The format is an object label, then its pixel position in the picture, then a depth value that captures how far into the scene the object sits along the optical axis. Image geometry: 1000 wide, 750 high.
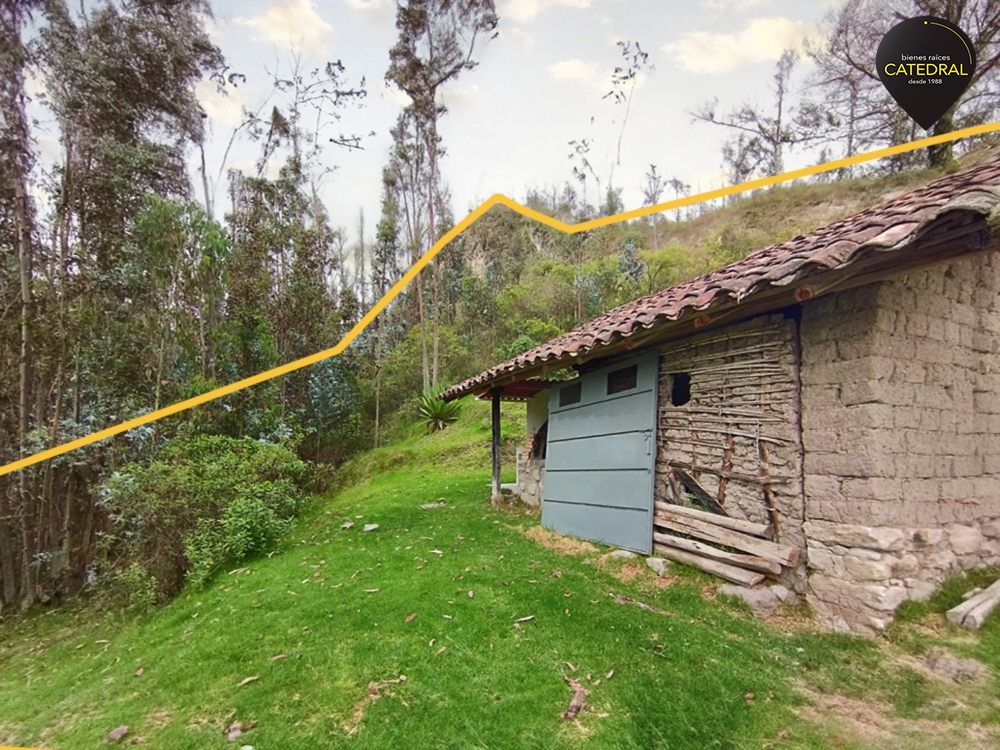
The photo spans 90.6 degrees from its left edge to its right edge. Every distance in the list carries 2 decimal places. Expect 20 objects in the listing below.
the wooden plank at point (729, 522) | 3.76
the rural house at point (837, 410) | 3.03
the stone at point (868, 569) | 3.12
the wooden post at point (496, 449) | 7.74
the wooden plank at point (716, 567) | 3.72
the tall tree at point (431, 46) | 14.09
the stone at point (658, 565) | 4.32
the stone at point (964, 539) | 3.65
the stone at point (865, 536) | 3.15
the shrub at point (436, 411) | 13.48
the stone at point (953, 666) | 2.72
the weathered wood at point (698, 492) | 4.17
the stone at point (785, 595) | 3.54
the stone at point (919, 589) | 3.25
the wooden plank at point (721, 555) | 3.64
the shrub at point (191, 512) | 6.11
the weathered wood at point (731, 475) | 3.72
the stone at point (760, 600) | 3.52
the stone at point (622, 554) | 4.70
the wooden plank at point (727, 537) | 3.57
